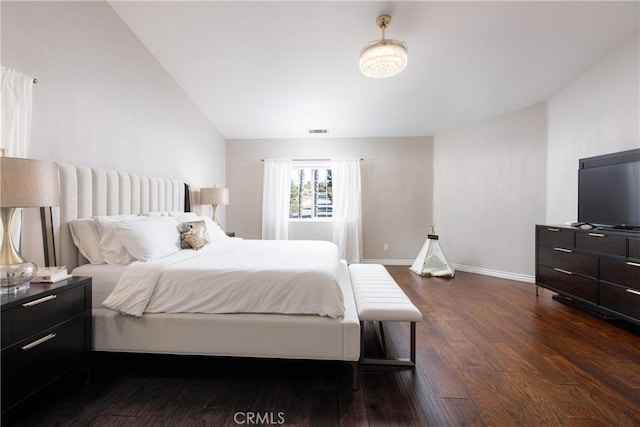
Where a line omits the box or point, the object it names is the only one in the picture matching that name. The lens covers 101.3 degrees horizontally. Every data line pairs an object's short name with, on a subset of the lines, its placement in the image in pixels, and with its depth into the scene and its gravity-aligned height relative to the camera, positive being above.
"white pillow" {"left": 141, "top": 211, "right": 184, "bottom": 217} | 2.59 -0.06
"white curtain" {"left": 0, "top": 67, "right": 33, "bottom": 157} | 1.56 +0.60
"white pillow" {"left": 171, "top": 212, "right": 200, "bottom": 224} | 2.80 -0.11
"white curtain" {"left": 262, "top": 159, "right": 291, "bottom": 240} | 4.90 +0.25
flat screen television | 2.31 +0.16
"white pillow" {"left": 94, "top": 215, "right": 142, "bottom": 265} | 1.90 -0.30
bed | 1.61 -0.77
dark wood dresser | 2.16 -0.59
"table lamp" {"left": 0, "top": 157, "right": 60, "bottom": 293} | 1.22 +0.06
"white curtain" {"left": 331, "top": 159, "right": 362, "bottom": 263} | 4.80 -0.01
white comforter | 1.64 -0.52
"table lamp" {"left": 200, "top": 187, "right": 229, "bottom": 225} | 3.79 +0.17
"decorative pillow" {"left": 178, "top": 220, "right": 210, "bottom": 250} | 2.48 -0.27
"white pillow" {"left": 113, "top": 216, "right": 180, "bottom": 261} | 1.88 -0.22
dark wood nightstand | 1.16 -0.64
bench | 1.68 -0.66
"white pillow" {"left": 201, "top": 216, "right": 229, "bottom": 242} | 3.01 -0.28
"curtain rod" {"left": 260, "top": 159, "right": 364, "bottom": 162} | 4.93 +0.90
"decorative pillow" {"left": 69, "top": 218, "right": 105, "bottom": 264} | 1.92 -0.23
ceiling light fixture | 2.20 +1.29
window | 5.10 +0.28
